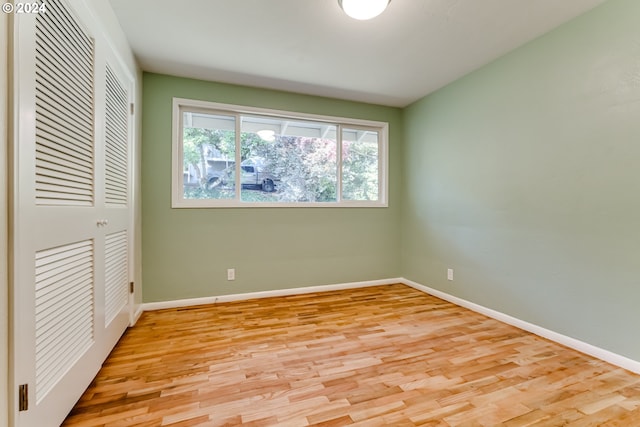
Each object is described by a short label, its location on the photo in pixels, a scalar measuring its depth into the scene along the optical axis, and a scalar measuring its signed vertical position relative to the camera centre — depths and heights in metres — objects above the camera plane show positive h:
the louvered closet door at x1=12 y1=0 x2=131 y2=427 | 1.02 +0.01
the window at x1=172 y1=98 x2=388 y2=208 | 2.99 +0.65
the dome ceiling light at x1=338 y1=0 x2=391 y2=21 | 1.77 +1.32
